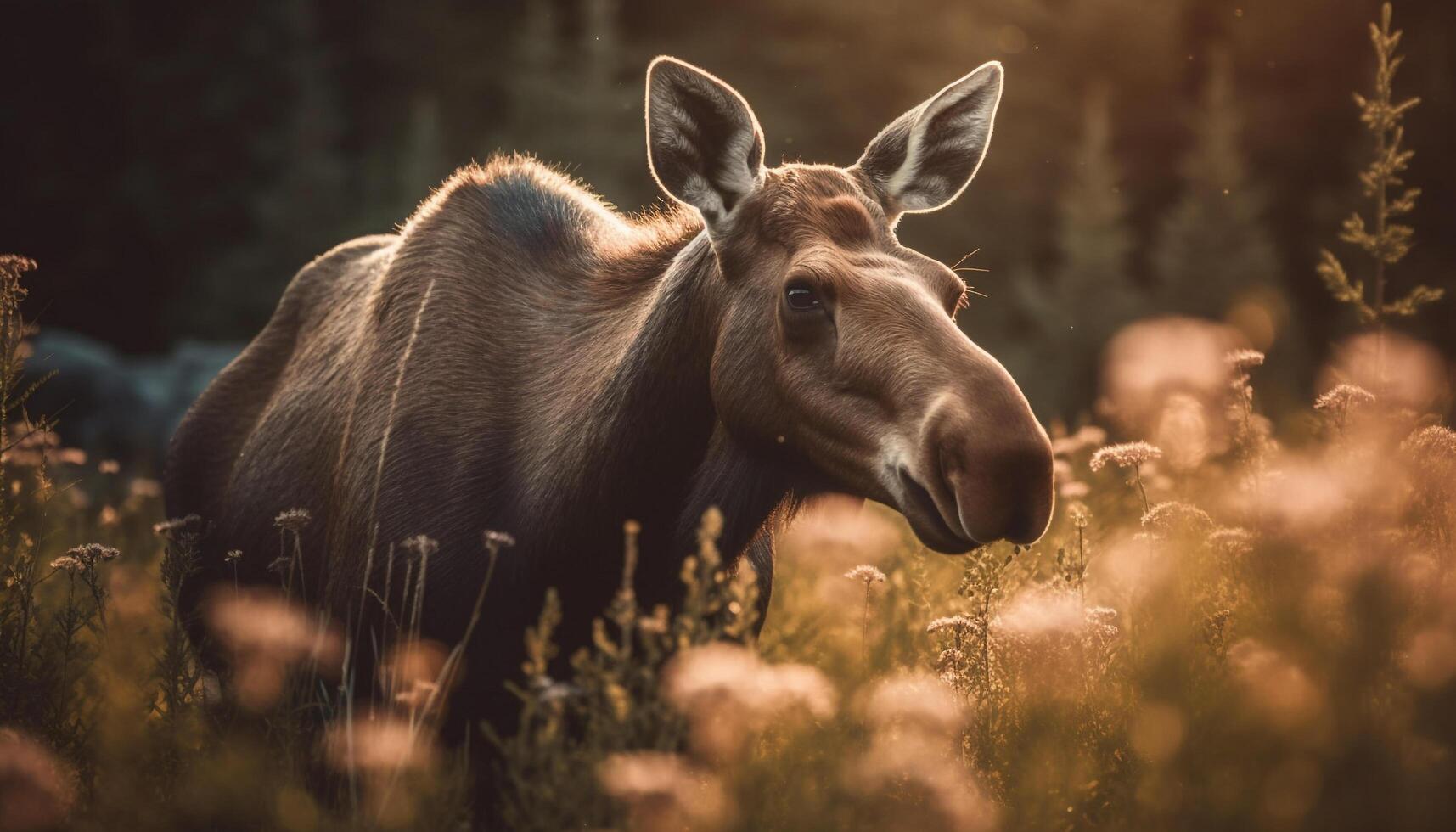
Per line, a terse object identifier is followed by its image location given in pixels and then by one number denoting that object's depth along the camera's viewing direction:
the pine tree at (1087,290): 22.56
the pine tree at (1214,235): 21.38
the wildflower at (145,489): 6.68
